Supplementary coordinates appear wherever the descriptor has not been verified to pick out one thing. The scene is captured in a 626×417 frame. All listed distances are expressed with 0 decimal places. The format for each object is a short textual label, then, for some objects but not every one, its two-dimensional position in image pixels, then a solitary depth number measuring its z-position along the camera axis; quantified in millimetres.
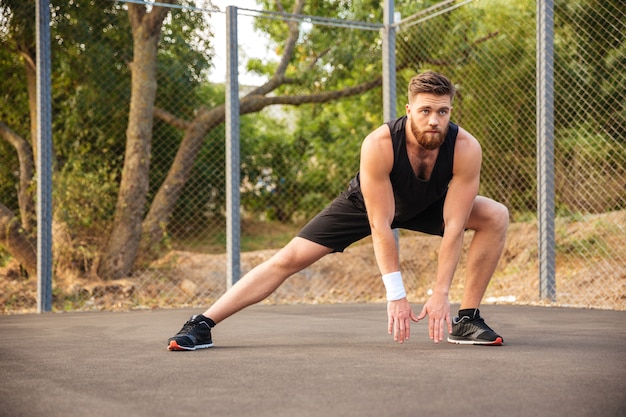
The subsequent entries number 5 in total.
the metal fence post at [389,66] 6938
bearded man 3082
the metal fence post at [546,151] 5645
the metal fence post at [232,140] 6271
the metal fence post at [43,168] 5906
